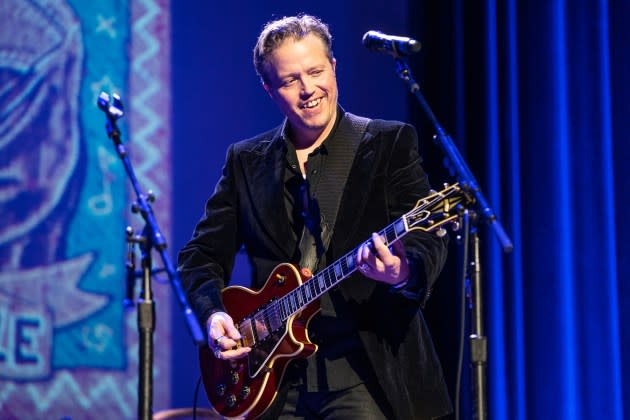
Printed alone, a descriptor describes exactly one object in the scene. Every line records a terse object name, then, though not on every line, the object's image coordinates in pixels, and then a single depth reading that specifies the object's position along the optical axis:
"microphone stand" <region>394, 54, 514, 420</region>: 4.35
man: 5.25
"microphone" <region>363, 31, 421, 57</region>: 4.71
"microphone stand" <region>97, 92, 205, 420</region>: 4.65
